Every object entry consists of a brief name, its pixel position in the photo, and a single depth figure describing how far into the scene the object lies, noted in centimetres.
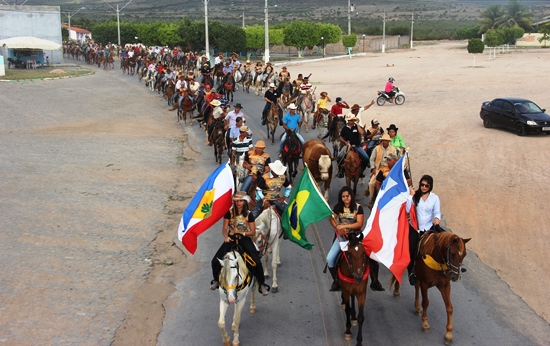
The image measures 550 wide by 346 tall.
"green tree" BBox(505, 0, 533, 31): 10000
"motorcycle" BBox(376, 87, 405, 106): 3612
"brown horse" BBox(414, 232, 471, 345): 902
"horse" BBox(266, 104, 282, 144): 2459
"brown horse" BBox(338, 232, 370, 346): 916
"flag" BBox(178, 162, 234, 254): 1062
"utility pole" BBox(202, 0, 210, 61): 5545
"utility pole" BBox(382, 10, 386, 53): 9444
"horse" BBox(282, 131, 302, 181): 1800
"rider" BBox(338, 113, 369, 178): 1686
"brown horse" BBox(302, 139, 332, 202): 1619
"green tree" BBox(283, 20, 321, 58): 8794
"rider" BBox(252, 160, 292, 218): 1199
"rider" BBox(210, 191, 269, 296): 999
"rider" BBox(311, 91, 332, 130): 2494
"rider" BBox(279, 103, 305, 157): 2010
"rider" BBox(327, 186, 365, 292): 987
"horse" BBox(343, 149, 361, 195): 1650
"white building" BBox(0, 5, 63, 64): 6103
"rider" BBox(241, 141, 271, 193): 1305
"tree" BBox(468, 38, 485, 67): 7719
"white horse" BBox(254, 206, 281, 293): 1138
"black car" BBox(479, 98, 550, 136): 2586
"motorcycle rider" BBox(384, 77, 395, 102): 3581
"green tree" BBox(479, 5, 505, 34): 10056
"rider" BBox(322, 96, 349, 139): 2178
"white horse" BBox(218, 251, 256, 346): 904
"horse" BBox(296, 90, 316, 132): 2698
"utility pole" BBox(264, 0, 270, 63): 5531
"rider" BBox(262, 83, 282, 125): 2516
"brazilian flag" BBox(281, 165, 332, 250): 1115
